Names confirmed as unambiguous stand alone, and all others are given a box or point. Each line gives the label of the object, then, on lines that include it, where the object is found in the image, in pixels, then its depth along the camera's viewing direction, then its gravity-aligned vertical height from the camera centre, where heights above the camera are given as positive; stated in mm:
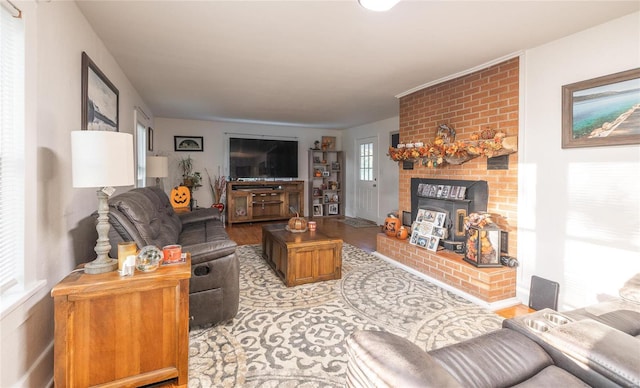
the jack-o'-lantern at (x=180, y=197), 4678 -96
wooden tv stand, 6117 -188
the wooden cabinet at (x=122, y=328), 1262 -642
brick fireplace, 2611 +305
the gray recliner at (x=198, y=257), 1747 -455
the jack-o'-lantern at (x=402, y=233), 3639 -523
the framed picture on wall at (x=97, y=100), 1988 +725
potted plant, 6012 +422
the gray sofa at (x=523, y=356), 742 -548
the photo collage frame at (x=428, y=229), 3154 -422
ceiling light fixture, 1667 +1094
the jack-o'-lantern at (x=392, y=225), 3756 -440
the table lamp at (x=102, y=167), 1297 +108
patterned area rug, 1631 -979
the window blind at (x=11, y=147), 1231 +190
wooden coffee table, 2826 -664
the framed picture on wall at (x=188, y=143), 6023 +1005
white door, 6324 +282
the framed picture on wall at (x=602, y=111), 1956 +591
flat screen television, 6328 +748
